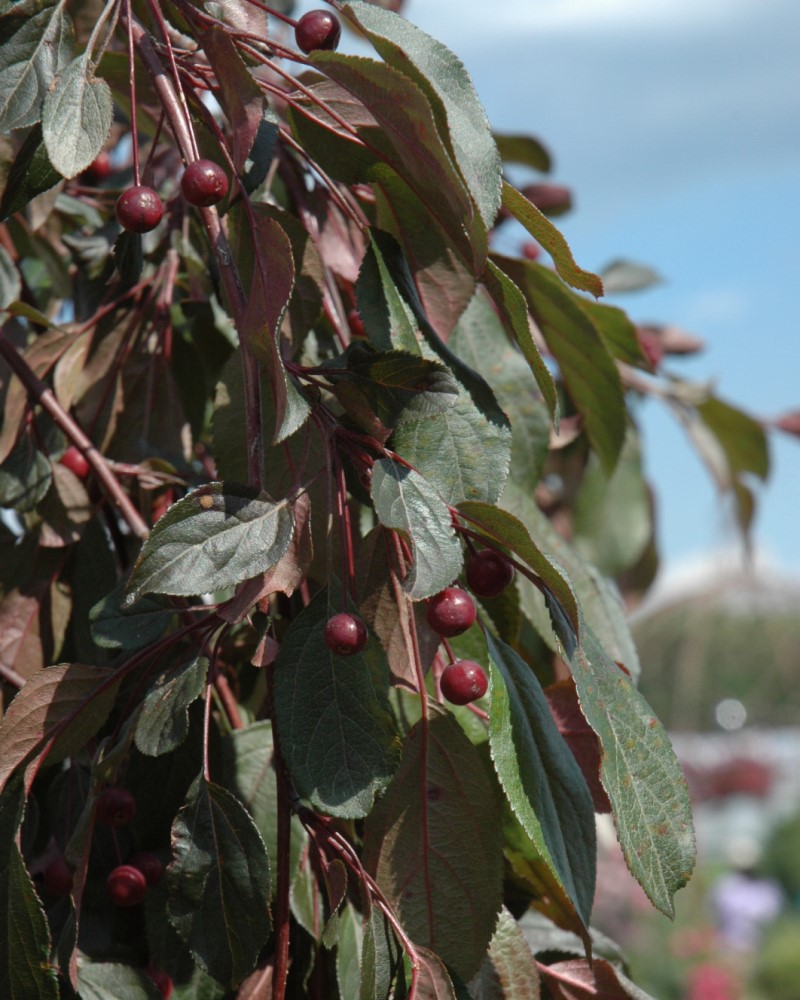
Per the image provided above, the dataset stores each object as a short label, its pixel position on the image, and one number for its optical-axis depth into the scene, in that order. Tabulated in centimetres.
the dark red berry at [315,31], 81
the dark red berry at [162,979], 82
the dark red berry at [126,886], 82
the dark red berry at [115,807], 81
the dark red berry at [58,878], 83
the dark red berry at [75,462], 92
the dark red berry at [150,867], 83
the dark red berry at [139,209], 79
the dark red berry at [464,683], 78
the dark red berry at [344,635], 76
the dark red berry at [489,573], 78
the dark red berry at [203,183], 77
